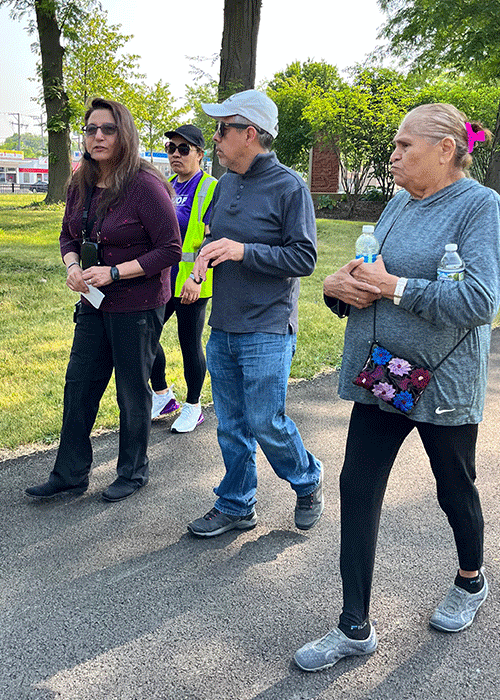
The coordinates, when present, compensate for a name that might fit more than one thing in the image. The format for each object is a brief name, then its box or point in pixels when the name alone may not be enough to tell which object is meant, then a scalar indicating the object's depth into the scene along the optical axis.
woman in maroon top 3.66
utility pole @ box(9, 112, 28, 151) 141.75
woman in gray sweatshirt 2.28
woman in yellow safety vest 4.71
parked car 69.06
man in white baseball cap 3.14
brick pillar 38.28
